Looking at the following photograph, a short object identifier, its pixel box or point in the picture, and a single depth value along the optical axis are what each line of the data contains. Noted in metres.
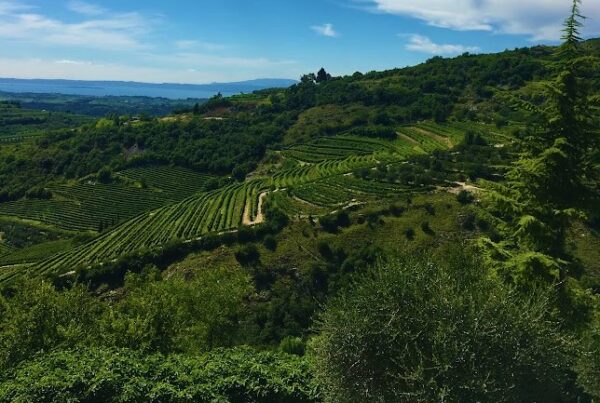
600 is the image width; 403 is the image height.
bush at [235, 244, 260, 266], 78.31
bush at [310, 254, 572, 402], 16.17
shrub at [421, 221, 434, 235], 79.12
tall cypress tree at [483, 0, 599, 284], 20.30
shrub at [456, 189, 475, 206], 84.94
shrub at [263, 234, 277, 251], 81.83
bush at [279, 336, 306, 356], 38.85
